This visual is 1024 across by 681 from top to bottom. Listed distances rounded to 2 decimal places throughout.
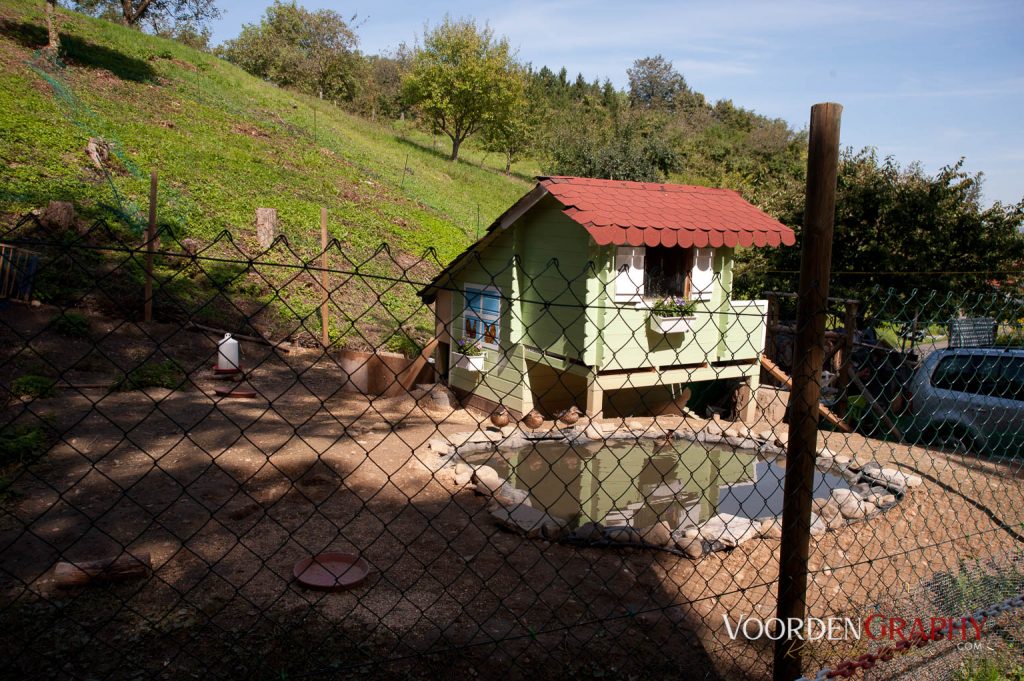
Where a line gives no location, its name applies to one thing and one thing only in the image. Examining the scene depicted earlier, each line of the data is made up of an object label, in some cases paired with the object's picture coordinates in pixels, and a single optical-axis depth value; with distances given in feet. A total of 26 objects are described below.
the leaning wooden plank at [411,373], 35.76
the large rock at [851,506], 19.61
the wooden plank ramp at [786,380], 30.14
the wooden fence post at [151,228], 31.60
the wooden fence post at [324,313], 36.69
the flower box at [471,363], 33.99
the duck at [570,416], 30.89
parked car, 22.76
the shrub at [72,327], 30.63
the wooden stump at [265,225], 46.47
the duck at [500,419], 28.91
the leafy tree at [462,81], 96.37
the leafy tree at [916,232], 37.83
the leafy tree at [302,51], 120.78
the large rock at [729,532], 16.94
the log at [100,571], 11.64
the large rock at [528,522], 17.54
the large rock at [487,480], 21.24
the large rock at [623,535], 17.08
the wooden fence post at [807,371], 7.09
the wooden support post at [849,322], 31.01
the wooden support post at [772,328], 36.83
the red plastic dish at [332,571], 12.19
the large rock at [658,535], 17.10
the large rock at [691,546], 16.48
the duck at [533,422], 29.63
